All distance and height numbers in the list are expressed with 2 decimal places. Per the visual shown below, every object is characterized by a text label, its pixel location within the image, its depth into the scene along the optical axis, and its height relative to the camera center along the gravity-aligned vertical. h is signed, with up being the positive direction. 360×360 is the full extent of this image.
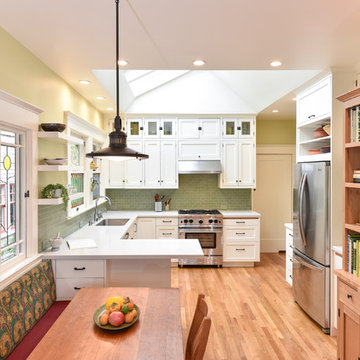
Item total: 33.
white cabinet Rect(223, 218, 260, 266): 5.24 -0.98
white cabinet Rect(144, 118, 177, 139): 5.46 +0.93
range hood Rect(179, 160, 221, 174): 5.36 +0.23
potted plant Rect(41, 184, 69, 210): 2.90 -0.11
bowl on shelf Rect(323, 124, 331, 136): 3.23 +0.55
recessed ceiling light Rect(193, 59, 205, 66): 2.94 +1.14
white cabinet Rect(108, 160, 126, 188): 5.48 +0.12
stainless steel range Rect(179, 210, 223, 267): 5.22 -0.86
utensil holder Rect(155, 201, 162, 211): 5.57 -0.46
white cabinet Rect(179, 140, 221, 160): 5.46 +0.54
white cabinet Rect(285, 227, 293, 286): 4.14 -1.03
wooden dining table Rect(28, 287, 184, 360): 1.50 -0.85
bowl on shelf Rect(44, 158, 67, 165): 2.88 +0.18
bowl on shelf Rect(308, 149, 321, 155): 3.53 +0.33
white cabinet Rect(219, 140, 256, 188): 5.46 +0.29
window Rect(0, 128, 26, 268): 2.38 -0.15
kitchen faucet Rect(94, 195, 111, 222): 4.64 -0.56
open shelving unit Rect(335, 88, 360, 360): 2.28 -0.49
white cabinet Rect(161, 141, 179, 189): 5.46 +0.39
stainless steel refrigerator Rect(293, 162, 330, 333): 3.11 -0.64
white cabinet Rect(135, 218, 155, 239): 5.26 -0.82
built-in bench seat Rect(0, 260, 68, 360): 1.91 -0.95
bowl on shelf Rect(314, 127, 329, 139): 3.43 +0.53
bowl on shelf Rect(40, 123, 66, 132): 2.83 +0.50
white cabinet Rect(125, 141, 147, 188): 5.46 +0.16
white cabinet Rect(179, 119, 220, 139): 5.46 +0.93
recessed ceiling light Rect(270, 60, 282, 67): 2.91 +1.13
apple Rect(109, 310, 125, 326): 1.72 -0.78
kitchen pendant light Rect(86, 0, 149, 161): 1.93 +0.19
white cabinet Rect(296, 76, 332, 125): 3.21 +0.88
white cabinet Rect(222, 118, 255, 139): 5.47 +0.93
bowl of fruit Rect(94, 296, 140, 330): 1.72 -0.78
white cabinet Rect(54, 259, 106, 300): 2.81 -0.87
